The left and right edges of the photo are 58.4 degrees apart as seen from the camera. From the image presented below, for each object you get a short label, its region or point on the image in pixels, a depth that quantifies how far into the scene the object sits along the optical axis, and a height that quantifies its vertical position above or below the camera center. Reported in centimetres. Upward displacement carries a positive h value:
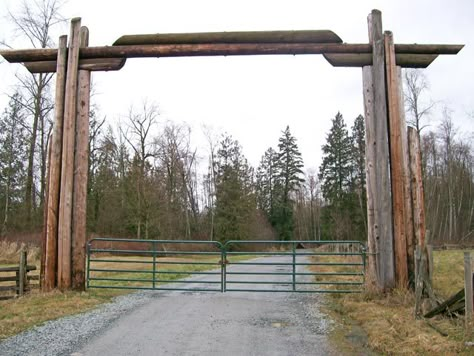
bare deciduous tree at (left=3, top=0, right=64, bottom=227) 2783 +862
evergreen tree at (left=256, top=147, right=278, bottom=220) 6102 +617
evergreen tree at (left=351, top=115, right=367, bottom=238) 4978 +614
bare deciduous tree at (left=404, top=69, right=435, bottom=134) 3731 +1088
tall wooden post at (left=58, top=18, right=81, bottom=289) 902 +130
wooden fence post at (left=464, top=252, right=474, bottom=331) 593 -89
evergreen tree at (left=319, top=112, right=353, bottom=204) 5431 +796
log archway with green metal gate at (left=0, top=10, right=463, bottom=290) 864 +211
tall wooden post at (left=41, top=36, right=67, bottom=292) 905 +97
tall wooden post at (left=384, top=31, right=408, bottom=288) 856 +125
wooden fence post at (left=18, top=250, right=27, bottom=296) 954 -114
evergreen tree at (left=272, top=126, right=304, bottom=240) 5856 +589
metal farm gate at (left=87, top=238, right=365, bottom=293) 1047 -175
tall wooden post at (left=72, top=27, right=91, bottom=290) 912 +109
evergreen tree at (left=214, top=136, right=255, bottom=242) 4216 +198
